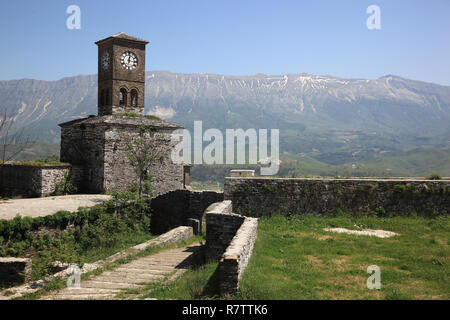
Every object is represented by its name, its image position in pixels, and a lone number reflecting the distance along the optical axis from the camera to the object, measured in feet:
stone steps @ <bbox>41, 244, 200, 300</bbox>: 35.94
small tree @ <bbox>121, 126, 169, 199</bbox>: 96.68
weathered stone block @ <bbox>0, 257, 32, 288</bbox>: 48.11
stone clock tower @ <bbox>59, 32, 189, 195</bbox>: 98.68
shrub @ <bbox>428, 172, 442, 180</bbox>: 59.37
